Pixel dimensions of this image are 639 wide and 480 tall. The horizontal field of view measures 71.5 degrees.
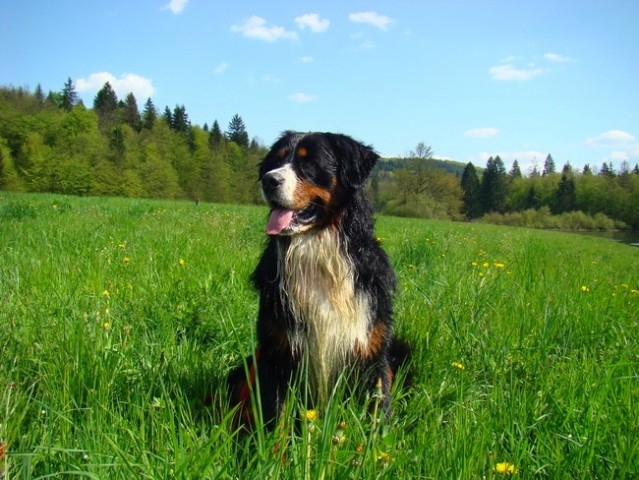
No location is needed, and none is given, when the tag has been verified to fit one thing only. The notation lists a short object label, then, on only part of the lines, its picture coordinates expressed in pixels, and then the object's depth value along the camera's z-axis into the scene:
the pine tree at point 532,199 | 85.42
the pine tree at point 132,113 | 91.50
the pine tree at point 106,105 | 90.94
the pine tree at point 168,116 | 96.45
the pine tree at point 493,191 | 86.62
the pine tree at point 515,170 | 117.70
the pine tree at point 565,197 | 82.31
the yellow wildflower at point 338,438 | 1.48
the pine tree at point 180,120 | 94.99
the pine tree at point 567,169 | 90.94
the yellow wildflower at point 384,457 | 1.39
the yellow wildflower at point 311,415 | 1.73
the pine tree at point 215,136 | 87.19
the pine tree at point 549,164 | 139.00
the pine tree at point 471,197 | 86.68
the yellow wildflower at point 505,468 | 1.38
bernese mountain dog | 2.48
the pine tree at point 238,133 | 97.56
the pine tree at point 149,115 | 89.38
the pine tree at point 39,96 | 79.69
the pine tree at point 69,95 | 97.69
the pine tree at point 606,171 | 88.94
